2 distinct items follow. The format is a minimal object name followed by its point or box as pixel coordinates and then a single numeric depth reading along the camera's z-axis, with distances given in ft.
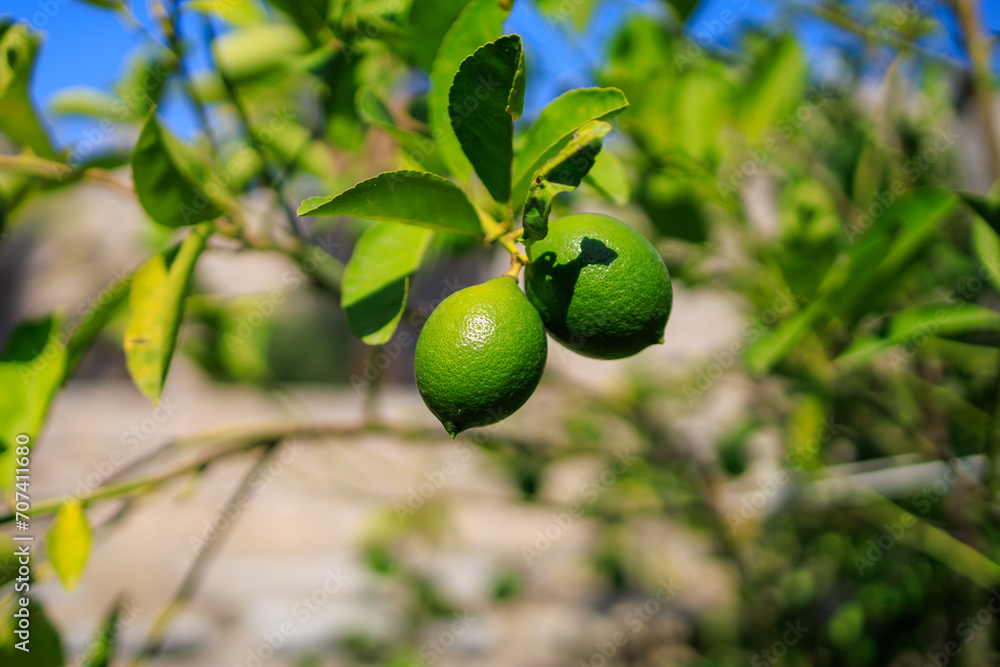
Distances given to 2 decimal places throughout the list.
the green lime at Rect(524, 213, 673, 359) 1.41
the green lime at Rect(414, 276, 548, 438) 1.33
